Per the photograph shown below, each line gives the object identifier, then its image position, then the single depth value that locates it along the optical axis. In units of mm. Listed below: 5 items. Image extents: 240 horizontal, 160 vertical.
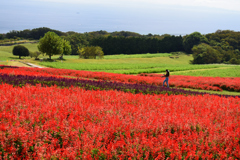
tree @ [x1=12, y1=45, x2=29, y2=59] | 81812
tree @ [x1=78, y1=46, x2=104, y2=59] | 95125
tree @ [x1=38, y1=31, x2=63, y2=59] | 72750
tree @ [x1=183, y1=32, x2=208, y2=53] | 111562
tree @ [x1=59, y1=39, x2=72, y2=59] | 83562
